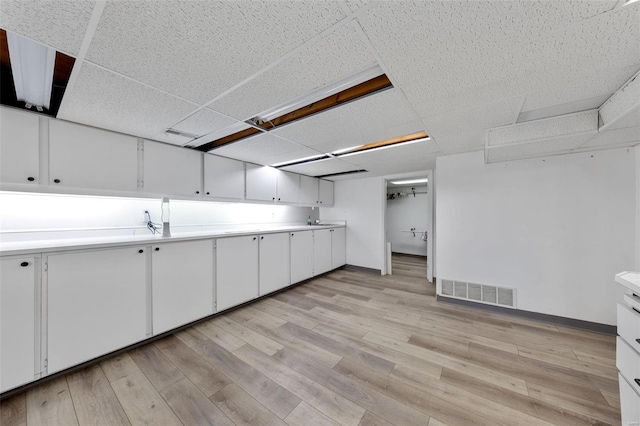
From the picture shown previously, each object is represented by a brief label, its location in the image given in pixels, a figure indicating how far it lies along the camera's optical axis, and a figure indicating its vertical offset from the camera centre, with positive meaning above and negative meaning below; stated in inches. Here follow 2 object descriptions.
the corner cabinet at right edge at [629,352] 36.9 -26.5
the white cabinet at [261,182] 131.1 +19.4
